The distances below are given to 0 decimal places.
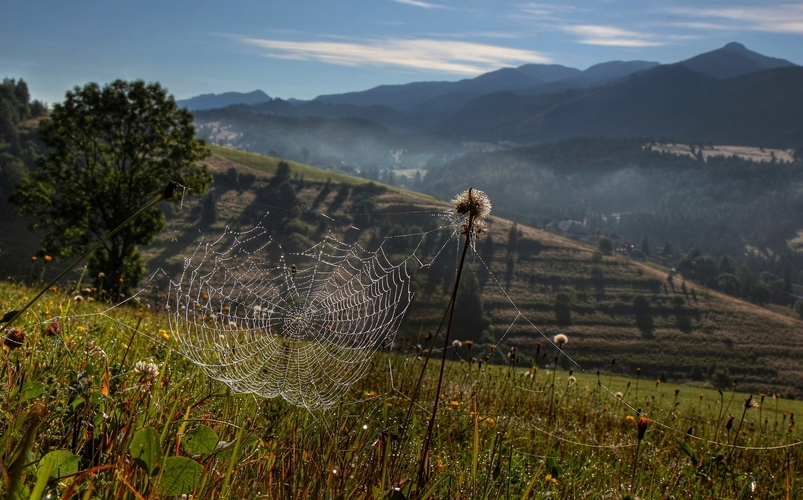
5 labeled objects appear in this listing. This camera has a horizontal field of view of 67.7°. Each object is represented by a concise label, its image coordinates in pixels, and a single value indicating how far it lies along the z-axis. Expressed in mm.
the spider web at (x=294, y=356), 3559
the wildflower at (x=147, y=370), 2641
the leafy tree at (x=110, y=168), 40312
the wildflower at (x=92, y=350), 3179
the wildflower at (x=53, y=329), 3359
